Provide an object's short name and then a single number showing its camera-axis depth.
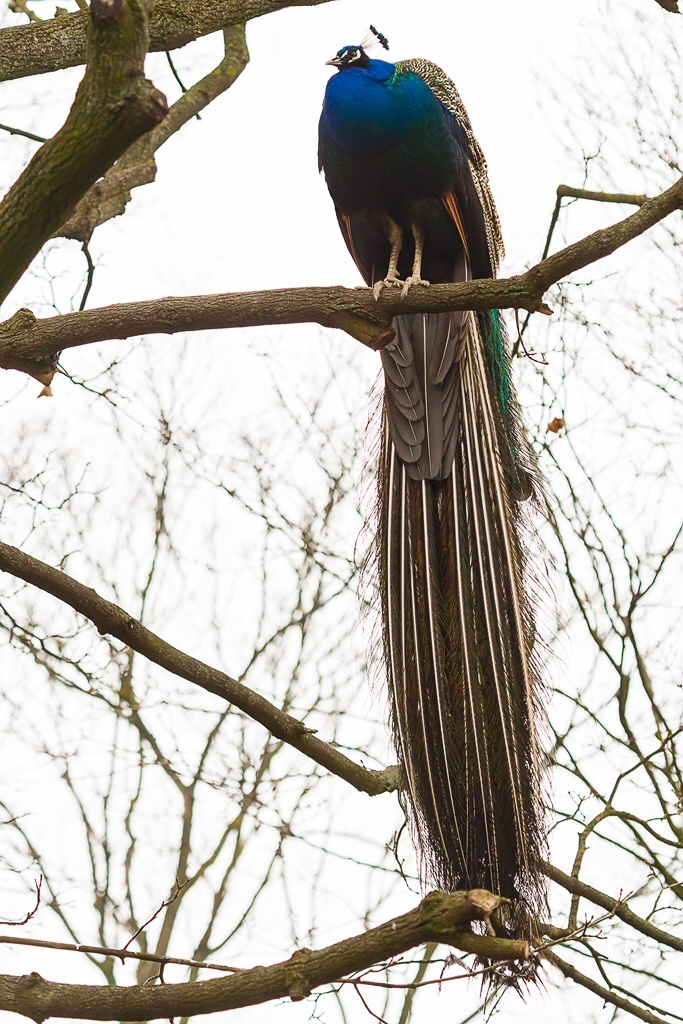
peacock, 7.48
